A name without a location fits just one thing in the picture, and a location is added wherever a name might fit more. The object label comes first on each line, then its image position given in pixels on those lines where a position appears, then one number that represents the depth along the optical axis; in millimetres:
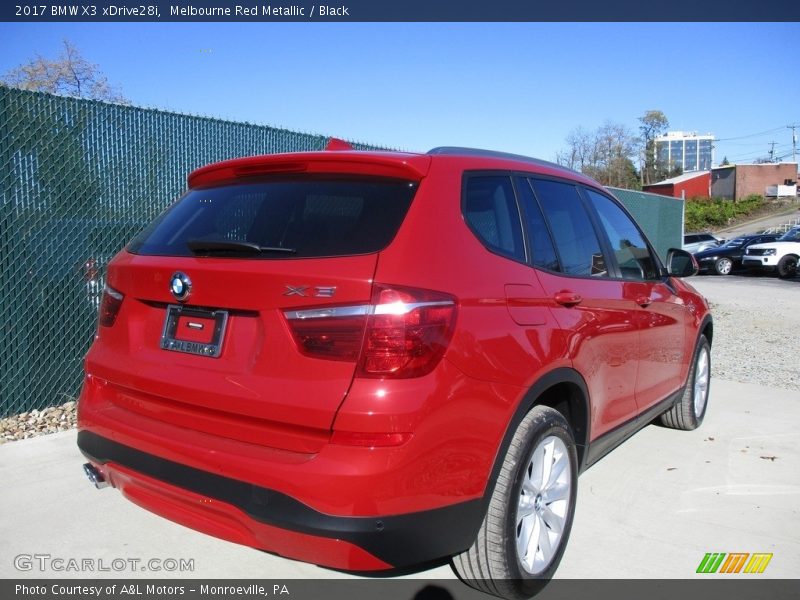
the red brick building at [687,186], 70562
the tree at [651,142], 79125
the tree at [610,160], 57688
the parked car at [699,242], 29531
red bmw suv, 2287
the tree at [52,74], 23123
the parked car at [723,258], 25906
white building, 171975
